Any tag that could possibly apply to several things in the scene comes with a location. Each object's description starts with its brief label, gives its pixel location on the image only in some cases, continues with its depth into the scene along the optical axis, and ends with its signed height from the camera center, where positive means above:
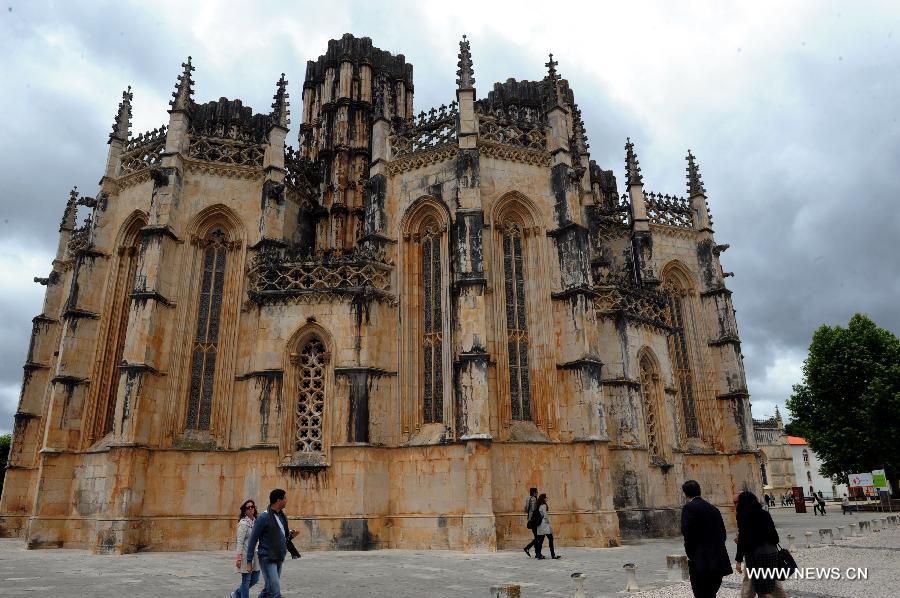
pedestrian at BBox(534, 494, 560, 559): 14.67 -0.85
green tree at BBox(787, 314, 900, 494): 30.75 +4.39
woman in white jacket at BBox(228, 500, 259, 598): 7.67 -0.62
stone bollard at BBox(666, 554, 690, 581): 10.79 -1.35
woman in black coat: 6.31 -0.58
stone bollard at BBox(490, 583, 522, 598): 7.78 -1.22
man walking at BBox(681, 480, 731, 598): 6.06 -0.58
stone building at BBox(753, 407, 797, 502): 79.81 +2.97
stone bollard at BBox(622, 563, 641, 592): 9.55 -1.36
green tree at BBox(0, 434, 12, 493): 43.28 +3.71
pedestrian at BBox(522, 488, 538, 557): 15.37 -0.29
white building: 84.38 +1.78
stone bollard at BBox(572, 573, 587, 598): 8.28 -1.23
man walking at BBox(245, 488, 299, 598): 7.04 -0.51
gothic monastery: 18.09 +4.54
